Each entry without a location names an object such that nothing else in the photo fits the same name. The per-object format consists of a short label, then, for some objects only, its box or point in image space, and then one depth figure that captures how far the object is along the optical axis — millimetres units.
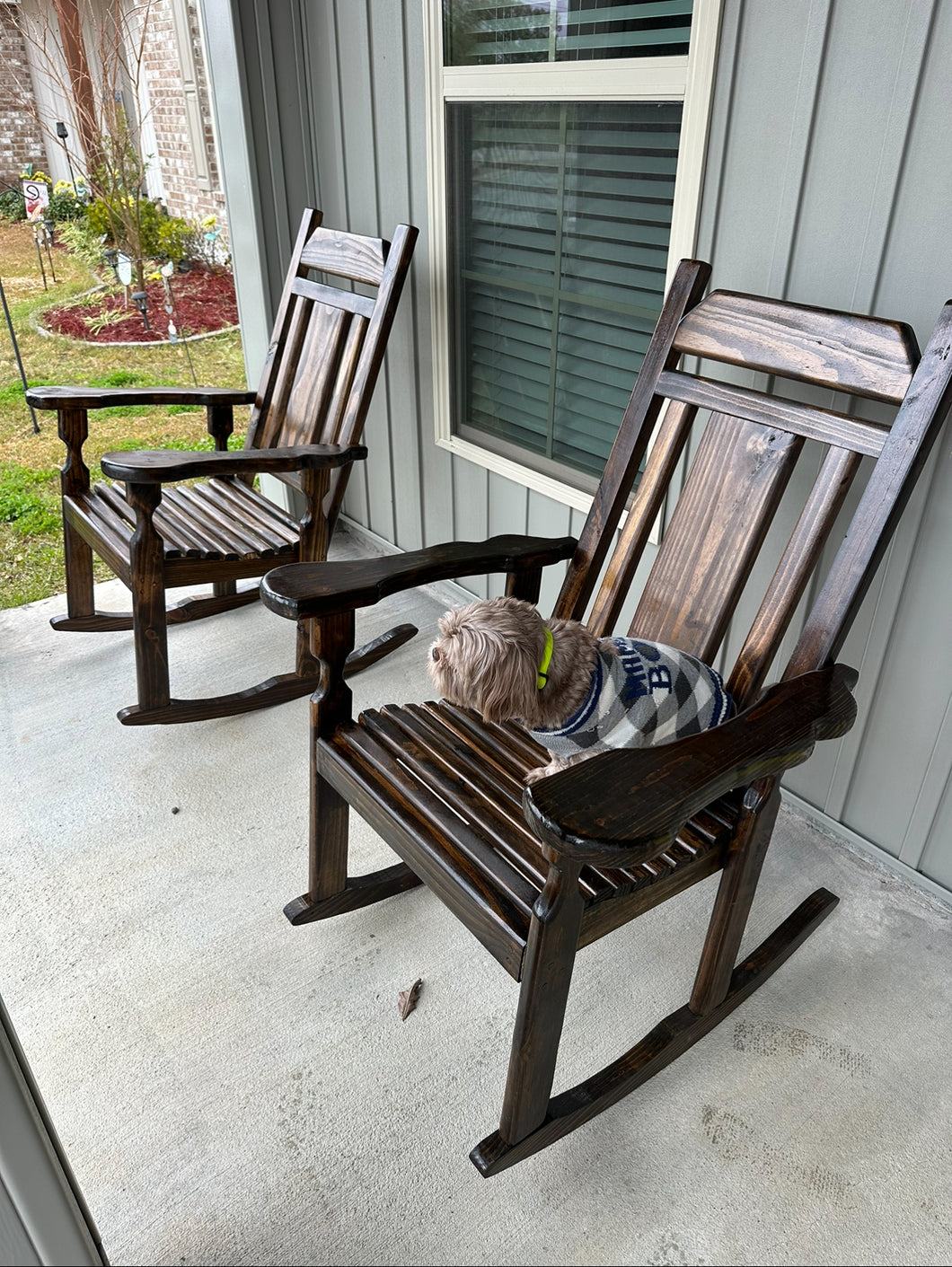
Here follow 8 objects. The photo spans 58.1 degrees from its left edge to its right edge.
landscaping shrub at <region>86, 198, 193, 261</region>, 3879
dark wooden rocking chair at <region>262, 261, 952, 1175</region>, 1066
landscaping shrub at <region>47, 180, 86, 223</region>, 3793
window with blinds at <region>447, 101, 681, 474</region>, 1841
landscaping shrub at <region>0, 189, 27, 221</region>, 3734
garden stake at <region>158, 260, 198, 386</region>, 4248
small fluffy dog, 1218
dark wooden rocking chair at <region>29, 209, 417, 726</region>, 2018
